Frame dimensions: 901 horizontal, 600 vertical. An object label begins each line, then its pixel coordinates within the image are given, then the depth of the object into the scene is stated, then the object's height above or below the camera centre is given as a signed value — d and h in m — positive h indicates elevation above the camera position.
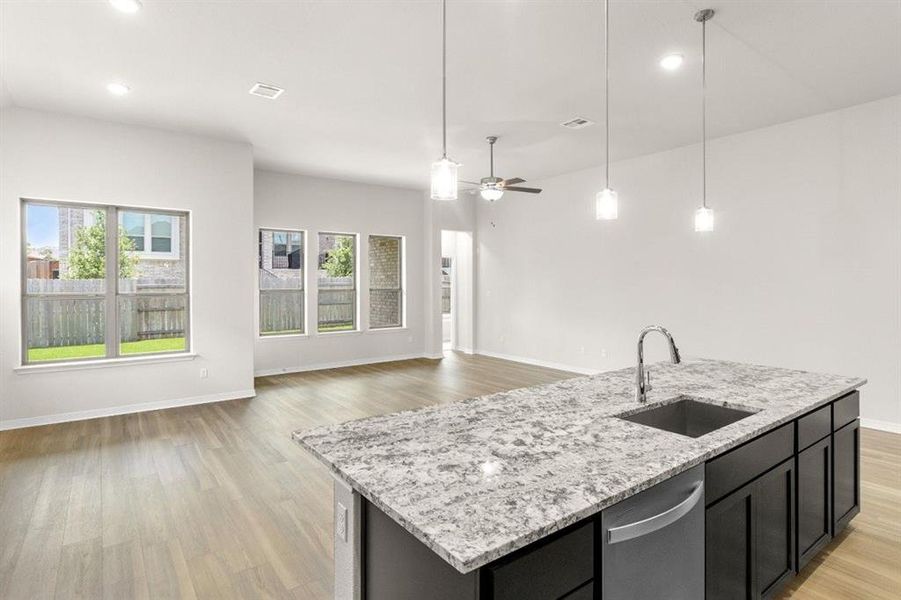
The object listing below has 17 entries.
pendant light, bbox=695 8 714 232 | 3.04 +1.75
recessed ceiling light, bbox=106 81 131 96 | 4.09 +1.78
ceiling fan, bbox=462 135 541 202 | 5.02 +1.10
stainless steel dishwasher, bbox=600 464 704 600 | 1.29 -0.73
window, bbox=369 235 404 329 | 8.45 +0.19
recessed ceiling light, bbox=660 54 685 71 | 3.61 +1.77
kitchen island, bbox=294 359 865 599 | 1.12 -0.52
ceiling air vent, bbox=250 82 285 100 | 4.10 +1.77
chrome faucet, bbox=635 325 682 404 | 2.10 -0.40
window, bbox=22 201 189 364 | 4.85 +0.10
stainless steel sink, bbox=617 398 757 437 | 2.14 -0.57
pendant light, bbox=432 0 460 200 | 2.15 +0.51
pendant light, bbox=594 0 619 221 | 2.85 +0.53
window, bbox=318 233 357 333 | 7.87 +0.18
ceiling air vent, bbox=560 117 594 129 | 5.05 +1.81
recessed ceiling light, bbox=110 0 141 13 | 2.86 +1.73
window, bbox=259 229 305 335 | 7.38 +0.17
